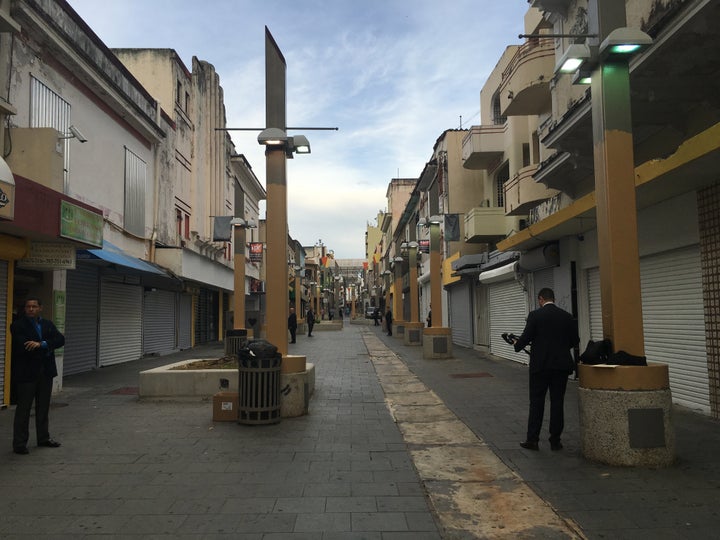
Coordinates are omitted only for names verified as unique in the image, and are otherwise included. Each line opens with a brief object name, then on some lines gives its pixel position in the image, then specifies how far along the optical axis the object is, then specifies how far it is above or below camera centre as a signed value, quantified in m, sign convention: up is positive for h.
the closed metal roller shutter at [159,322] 18.64 -0.35
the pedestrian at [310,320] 33.38 -0.58
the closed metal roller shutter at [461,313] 23.38 -0.20
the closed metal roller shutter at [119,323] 15.15 -0.30
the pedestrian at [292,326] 26.11 -0.73
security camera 11.00 +3.64
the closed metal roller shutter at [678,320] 8.07 -0.23
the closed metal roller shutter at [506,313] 16.50 -0.16
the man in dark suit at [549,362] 5.99 -0.59
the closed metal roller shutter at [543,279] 13.87 +0.77
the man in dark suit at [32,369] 6.04 -0.63
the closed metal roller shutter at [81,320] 13.21 -0.18
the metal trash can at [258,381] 7.17 -0.94
